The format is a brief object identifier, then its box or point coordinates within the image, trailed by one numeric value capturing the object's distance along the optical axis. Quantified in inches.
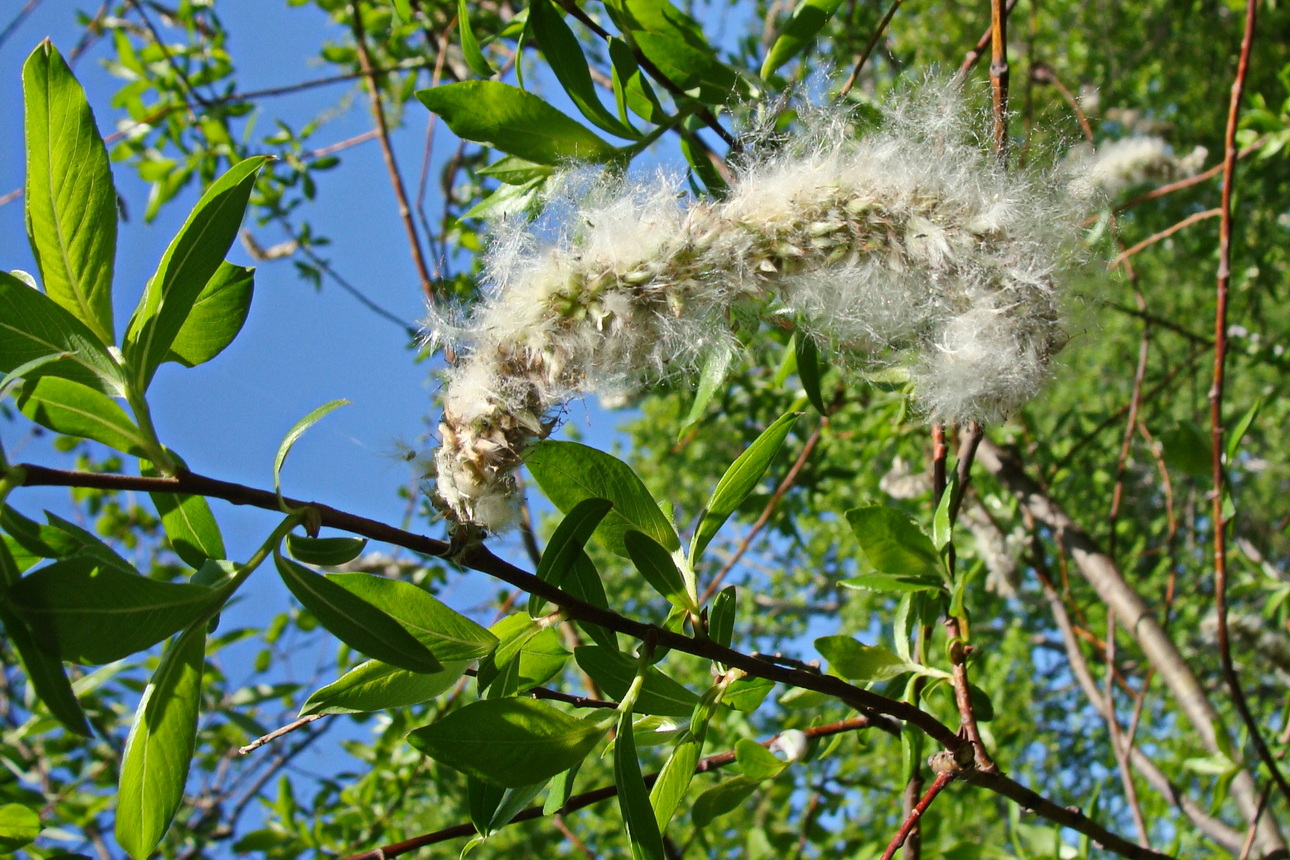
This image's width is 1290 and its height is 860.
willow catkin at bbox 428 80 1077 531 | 11.9
